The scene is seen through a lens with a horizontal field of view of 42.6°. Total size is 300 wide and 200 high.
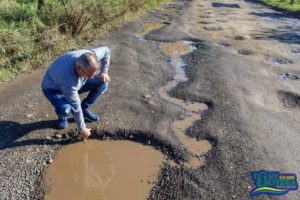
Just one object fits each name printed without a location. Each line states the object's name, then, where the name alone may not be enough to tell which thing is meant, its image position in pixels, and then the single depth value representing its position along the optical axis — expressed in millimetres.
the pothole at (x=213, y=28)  10680
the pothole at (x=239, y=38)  9700
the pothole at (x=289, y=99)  5602
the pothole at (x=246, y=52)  8312
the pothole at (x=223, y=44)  8885
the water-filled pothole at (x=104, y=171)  3570
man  3727
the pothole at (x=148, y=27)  9632
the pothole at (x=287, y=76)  6723
